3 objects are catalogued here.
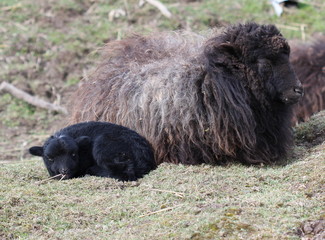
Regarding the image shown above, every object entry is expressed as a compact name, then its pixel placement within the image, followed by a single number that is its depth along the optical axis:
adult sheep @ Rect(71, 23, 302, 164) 15.34
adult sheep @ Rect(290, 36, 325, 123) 23.56
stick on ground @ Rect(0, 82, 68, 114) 26.48
